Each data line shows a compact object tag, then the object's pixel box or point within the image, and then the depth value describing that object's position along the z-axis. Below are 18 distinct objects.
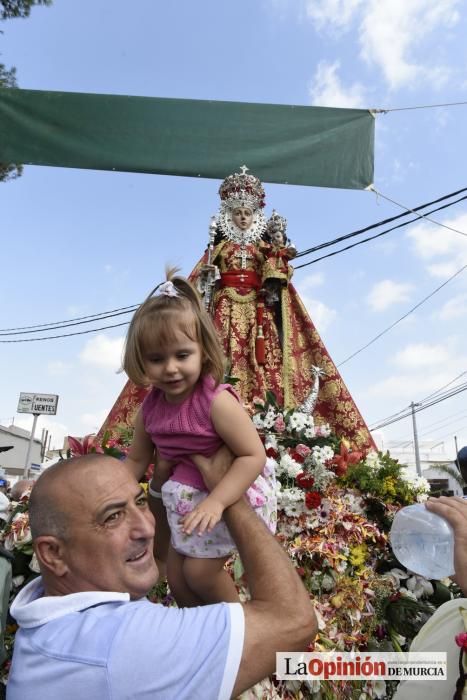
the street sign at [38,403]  8.98
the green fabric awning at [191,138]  5.31
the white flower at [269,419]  3.45
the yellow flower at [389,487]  3.14
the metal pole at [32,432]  8.72
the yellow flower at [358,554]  2.76
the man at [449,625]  1.17
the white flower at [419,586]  2.81
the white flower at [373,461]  3.23
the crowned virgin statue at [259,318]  4.31
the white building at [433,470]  27.01
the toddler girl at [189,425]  1.98
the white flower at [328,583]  2.69
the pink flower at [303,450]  3.25
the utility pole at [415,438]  26.78
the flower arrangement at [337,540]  2.54
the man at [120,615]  1.04
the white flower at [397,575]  2.82
